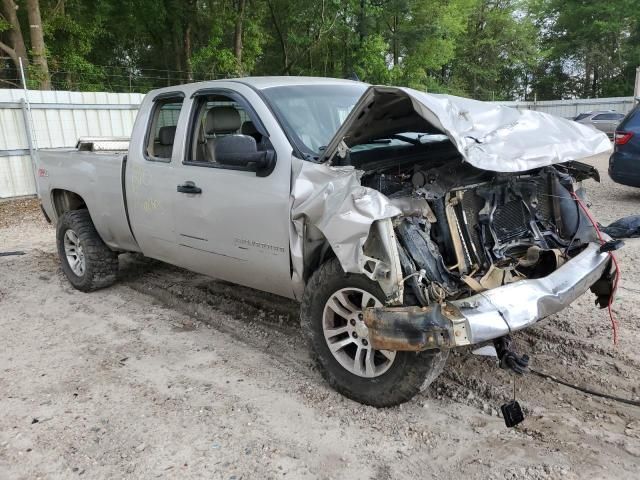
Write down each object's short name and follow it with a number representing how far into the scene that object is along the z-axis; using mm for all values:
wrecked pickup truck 2854
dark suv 8273
